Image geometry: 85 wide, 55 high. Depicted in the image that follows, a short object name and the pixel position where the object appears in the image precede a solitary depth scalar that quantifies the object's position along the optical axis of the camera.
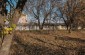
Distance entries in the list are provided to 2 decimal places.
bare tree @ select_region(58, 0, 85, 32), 11.29
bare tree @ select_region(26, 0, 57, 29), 16.78
